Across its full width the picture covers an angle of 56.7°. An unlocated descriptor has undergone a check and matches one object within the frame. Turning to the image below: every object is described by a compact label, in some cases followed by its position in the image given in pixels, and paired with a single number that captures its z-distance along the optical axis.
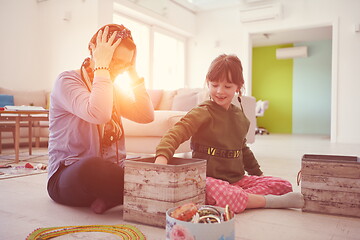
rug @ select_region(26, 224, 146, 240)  1.03
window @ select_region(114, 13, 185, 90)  6.22
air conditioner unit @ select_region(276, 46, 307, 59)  8.53
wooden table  2.88
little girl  1.36
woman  1.23
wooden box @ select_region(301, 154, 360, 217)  1.30
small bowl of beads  0.80
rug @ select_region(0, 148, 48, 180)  2.33
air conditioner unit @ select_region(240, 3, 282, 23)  6.12
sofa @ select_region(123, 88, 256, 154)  2.79
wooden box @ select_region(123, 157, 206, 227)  1.09
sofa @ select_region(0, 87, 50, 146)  4.34
